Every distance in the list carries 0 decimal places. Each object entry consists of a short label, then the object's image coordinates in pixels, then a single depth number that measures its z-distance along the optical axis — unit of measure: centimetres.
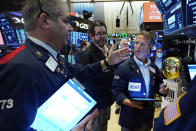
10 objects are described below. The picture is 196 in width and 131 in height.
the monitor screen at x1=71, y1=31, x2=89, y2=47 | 527
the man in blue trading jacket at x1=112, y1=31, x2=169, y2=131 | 142
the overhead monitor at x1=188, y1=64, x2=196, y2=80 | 120
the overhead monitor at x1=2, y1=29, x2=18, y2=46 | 314
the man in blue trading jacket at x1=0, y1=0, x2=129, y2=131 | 54
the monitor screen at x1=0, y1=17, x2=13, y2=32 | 305
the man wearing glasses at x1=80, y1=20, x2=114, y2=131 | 167
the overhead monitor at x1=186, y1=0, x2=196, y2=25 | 144
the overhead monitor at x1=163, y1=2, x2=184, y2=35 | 167
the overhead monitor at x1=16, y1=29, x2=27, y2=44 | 330
